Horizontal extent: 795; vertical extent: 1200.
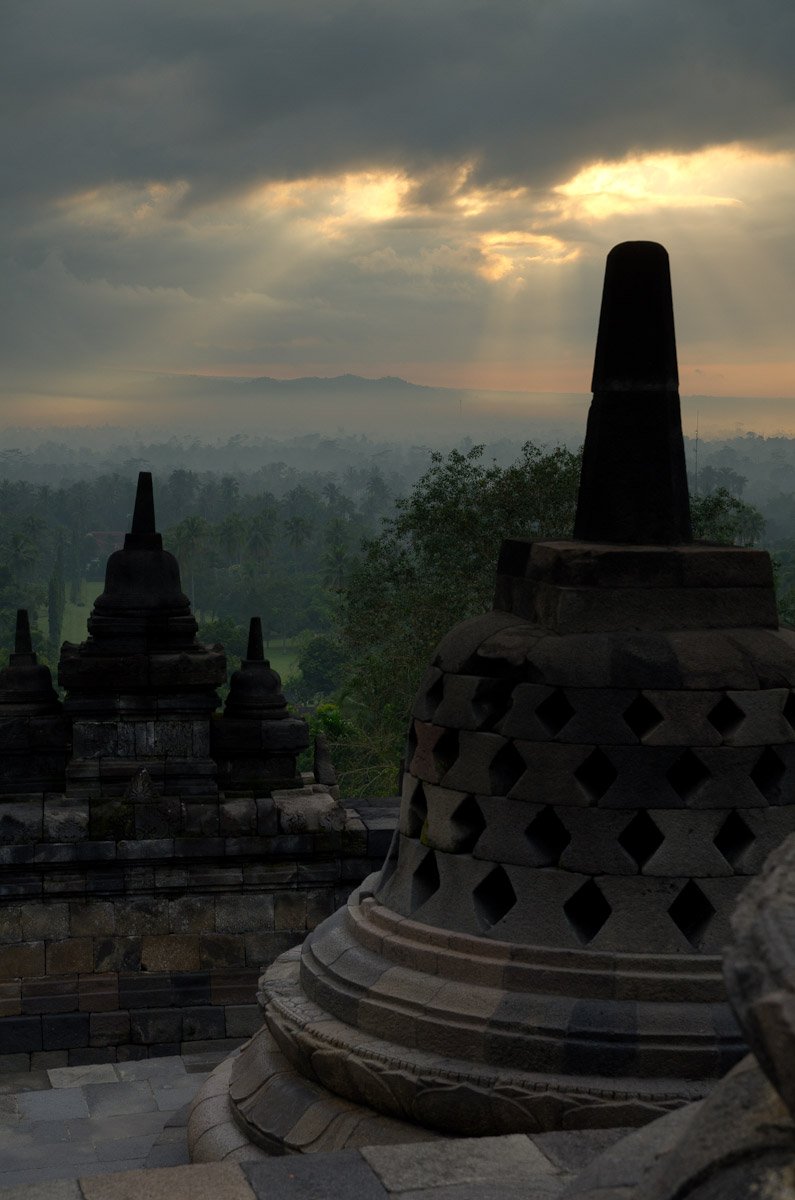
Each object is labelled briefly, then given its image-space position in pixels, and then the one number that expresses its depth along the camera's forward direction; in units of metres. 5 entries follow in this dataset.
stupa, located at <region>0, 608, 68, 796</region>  12.55
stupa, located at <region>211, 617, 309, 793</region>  12.81
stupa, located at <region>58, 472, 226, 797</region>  12.40
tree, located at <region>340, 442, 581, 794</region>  29.53
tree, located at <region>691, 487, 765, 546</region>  28.78
